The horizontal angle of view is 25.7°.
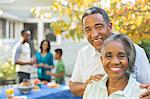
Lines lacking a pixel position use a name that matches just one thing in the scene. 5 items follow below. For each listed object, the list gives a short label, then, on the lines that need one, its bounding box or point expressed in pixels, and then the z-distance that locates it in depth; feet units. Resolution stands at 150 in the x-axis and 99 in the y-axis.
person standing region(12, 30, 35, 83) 19.93
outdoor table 14.23
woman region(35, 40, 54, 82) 19.91
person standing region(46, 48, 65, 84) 19.31
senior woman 4.92
